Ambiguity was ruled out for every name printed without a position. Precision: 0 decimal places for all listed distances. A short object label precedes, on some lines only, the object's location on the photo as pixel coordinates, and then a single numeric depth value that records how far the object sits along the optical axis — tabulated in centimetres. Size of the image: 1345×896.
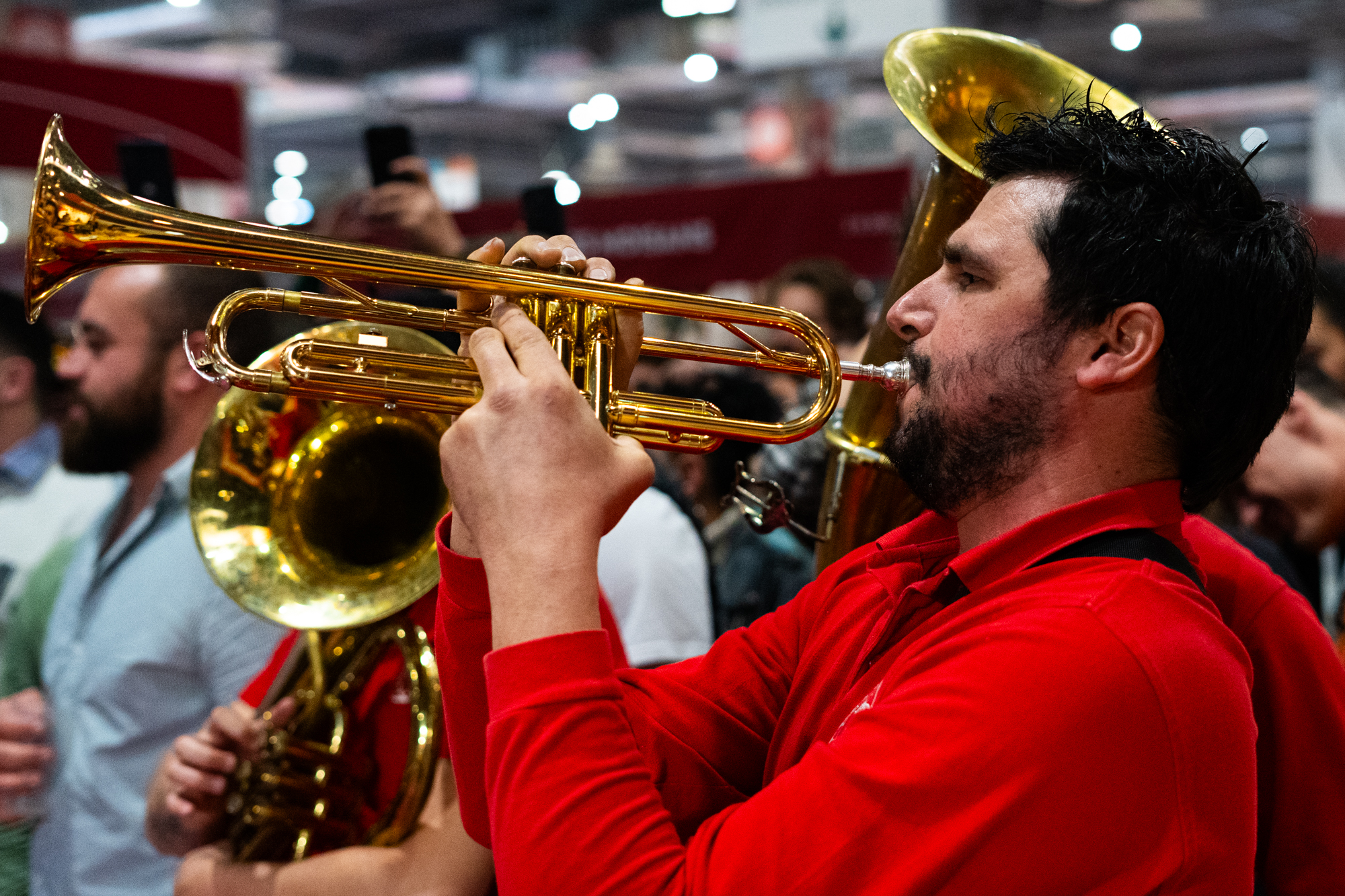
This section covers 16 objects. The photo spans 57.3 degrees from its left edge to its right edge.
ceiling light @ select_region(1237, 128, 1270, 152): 1261
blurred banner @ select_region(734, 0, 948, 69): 579
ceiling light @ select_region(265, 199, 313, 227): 1370
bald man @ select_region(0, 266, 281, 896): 256
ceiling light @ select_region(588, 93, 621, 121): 1370
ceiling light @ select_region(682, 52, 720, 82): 1195
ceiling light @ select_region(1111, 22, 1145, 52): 1145
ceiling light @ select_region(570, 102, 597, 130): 1400
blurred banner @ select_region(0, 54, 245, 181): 448
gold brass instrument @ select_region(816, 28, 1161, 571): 199
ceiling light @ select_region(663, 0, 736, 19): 970
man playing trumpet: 112
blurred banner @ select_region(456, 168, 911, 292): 480
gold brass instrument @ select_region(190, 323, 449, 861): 208
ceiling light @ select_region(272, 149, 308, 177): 1662
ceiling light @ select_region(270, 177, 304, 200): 1628
